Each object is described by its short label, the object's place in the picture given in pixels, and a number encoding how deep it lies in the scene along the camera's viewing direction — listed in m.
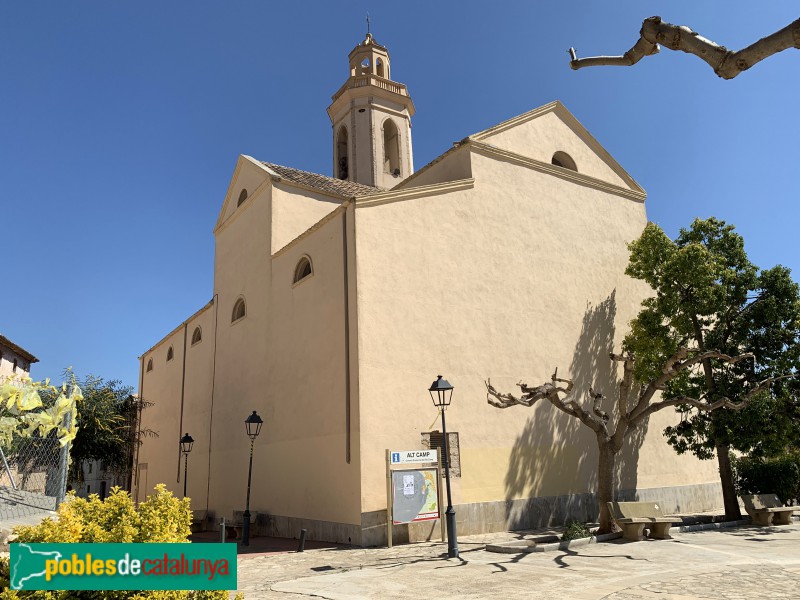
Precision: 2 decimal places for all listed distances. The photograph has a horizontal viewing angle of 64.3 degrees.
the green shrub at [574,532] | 11.70
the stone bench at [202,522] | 19.56
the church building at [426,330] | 13.79
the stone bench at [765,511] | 14.18
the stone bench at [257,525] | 16.23
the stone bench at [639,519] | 12.02
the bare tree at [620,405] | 13.09
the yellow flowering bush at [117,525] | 3.82
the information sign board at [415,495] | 12.20
